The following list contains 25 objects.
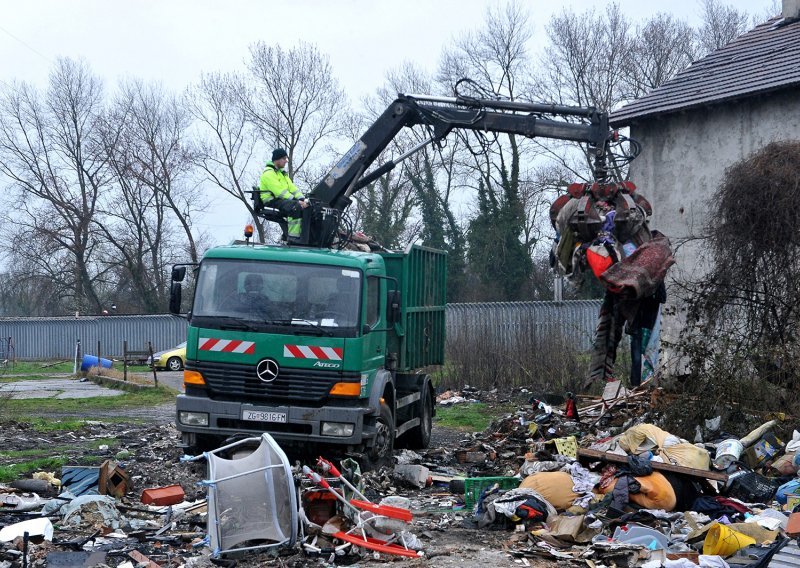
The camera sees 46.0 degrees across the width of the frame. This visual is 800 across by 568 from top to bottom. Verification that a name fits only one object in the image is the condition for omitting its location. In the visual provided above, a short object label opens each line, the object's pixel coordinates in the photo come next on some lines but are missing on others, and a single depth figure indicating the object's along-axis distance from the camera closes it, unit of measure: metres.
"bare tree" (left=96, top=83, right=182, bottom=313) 46.66
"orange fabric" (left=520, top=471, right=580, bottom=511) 8.38
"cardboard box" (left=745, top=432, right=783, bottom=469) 9.05
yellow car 32.12
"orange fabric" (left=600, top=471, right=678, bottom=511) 8.03
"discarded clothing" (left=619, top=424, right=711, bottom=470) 8.62
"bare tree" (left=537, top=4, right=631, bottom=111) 39.62
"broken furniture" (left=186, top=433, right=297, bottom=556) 6.95
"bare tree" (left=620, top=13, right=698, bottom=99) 39.19
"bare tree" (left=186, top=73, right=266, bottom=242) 43.16
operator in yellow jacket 11.42
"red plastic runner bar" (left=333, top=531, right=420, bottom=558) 7.12
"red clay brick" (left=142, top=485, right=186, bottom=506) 8.83
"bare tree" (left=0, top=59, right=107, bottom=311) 46.03
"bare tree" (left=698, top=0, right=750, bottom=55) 40.94
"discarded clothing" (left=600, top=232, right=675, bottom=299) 10.73
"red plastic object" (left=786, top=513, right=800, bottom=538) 6.78
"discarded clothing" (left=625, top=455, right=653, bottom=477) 8.26
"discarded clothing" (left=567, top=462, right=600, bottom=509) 8.44
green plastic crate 8.91
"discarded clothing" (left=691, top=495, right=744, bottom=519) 7.93
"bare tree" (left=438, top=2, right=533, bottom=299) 39.75
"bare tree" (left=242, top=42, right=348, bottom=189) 42.44
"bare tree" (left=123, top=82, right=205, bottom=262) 46.53
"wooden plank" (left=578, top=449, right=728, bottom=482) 8.29
